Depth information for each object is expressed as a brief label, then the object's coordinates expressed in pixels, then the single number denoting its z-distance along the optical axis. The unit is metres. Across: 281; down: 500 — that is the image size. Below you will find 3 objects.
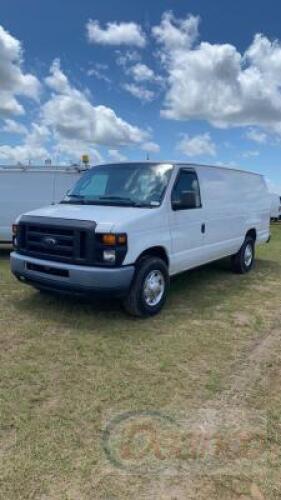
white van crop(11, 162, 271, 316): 4.80
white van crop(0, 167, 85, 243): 9.58
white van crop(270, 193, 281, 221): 24.62
